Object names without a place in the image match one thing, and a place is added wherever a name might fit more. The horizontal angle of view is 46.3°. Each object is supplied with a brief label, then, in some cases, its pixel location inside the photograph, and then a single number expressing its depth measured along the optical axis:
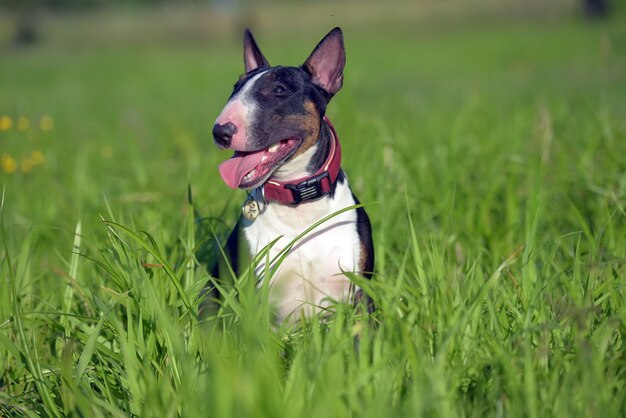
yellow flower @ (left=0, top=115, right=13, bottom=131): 4.96
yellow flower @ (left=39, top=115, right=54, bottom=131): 5.76
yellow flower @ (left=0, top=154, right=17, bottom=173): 5.12
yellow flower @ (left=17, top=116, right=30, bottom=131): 5.44
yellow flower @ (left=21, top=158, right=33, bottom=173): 5.28
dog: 2.95
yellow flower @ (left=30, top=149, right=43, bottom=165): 5.43
